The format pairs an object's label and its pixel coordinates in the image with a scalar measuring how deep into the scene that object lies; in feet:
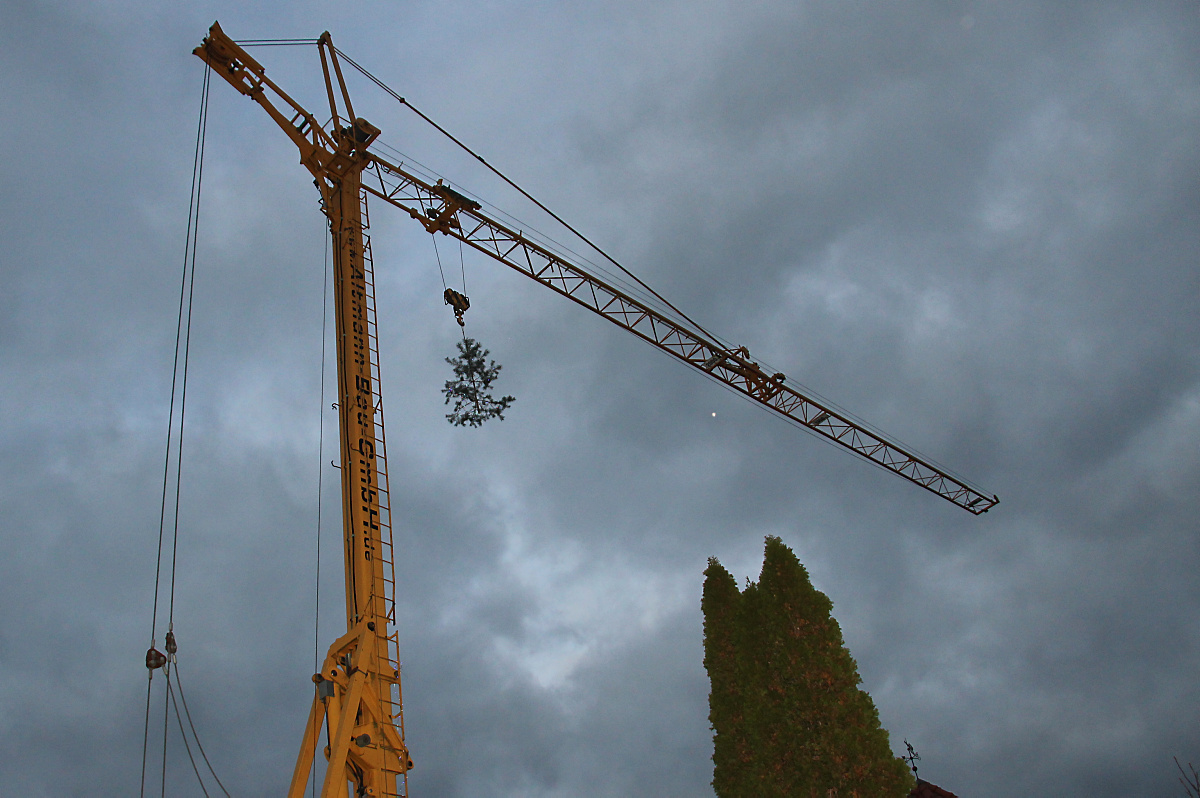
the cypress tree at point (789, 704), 63.05
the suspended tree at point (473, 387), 67.15
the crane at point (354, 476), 42.29
